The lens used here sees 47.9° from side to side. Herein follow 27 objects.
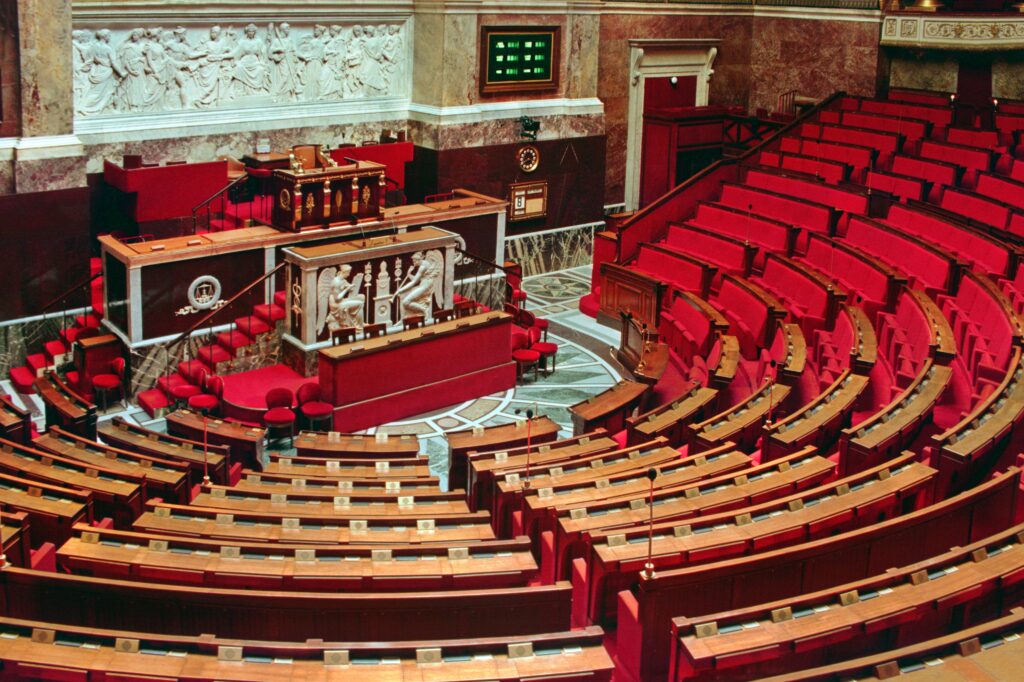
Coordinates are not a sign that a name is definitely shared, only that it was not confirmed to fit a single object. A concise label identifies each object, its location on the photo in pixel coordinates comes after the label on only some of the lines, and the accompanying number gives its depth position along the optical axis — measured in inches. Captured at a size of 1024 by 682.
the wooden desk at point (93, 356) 378.3
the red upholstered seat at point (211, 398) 355.6
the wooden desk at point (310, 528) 223.5
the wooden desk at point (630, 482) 237.8
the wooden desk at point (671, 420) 301.0
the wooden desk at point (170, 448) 282.4
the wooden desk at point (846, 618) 169.3
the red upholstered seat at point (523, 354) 410.0
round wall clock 534.9
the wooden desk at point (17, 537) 208.4
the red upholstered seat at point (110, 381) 371.2
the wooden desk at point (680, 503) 221.3
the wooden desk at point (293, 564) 199.0
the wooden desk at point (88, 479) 243.8
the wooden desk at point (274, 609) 187.2
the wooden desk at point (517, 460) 269.3
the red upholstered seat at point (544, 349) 418.6
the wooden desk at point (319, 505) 242.2
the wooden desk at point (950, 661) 152.4
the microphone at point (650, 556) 185.6
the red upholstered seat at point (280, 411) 349.7
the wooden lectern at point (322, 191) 411.5
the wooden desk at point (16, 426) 290.4
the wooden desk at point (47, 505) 226.2
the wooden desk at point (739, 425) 283.3
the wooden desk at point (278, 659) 163.8
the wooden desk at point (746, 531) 203.0
